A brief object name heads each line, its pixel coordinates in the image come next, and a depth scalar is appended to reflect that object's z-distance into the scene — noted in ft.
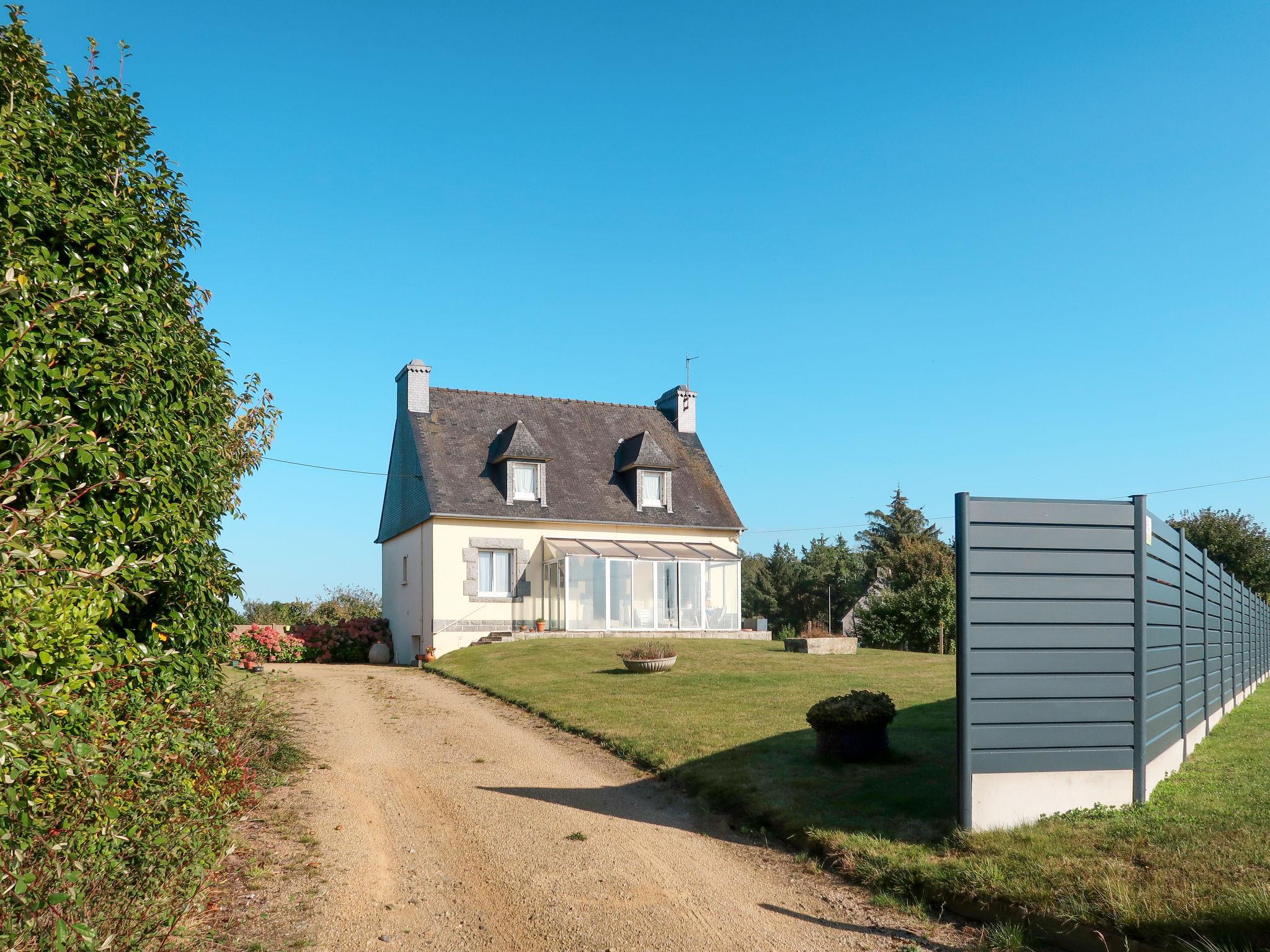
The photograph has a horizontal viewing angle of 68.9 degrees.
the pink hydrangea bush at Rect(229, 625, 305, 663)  56.42
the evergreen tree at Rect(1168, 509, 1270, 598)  128.77
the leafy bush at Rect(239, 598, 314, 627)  111.34
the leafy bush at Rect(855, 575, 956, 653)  95.25
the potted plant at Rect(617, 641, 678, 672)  56.18
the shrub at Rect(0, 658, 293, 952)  11.41
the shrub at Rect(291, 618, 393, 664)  85.81
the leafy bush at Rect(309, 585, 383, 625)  111.65
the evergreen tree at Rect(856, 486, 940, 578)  165.37
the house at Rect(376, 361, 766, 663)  84.38
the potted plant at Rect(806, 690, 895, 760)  28.71
